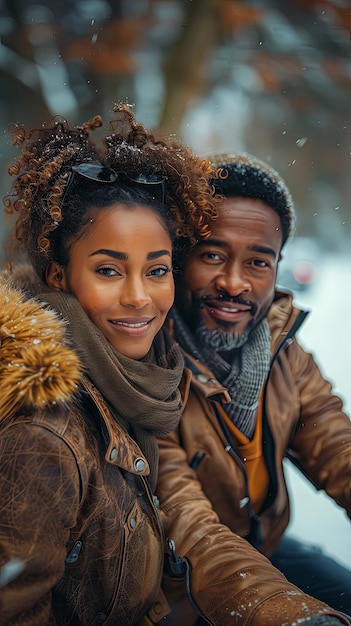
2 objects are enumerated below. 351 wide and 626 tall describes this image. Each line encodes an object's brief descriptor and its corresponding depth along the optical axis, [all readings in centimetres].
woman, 112
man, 160
